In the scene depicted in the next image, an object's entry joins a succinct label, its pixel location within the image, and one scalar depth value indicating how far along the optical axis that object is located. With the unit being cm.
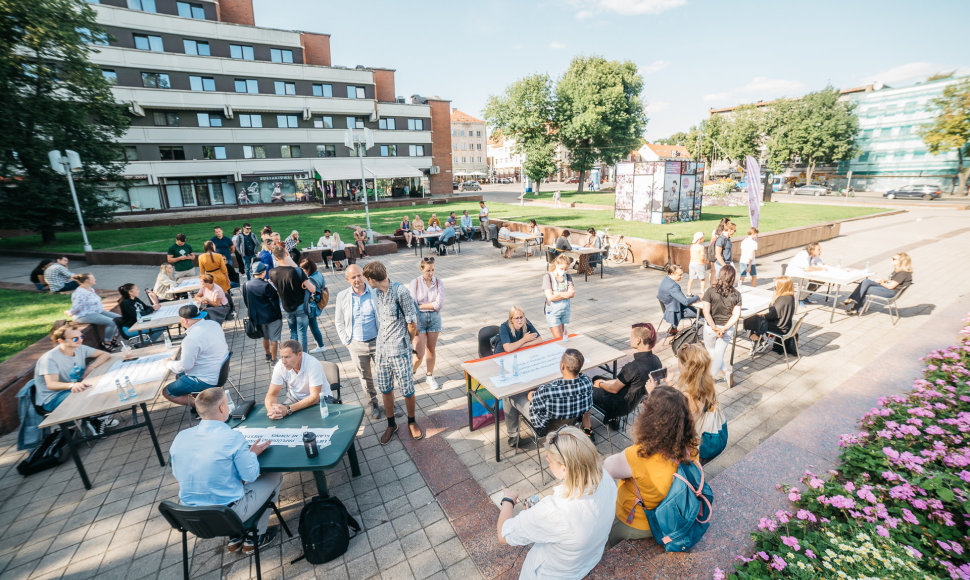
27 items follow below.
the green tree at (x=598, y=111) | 3919
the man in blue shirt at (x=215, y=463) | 293
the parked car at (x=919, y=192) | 3697
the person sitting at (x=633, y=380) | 432
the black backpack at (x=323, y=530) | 328
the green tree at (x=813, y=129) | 4444
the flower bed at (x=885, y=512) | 238
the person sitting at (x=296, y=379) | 416
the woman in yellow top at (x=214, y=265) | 840
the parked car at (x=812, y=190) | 4375
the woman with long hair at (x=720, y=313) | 556
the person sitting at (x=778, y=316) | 644
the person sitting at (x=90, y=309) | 714
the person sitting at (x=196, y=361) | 489
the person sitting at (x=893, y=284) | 797
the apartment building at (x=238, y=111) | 3150
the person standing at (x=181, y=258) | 1070
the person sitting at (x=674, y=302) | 679
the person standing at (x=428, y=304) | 604
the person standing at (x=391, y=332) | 461
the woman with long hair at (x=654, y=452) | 267
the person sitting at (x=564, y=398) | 380
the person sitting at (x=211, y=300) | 751
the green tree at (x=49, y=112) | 1641
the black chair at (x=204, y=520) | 270
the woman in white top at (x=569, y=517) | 222
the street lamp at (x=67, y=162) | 1664
